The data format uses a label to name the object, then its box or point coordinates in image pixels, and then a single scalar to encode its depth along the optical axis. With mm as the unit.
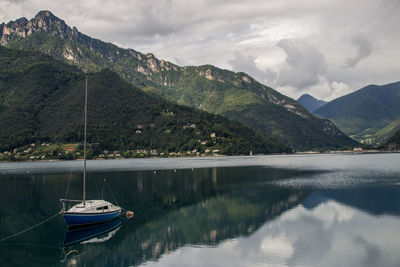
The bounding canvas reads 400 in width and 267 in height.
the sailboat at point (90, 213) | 46000
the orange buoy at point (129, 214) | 53172
